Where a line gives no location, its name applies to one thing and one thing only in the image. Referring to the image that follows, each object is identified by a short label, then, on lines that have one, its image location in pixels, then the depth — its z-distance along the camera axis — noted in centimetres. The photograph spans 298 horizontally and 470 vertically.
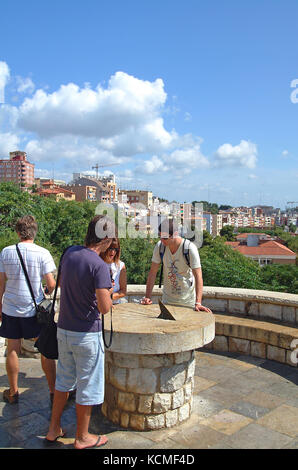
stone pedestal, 319
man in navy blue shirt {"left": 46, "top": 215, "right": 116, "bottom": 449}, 279
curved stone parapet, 539
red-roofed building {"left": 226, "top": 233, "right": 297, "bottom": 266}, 6153
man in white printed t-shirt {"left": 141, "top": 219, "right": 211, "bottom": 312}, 400
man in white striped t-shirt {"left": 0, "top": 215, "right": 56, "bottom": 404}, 354
